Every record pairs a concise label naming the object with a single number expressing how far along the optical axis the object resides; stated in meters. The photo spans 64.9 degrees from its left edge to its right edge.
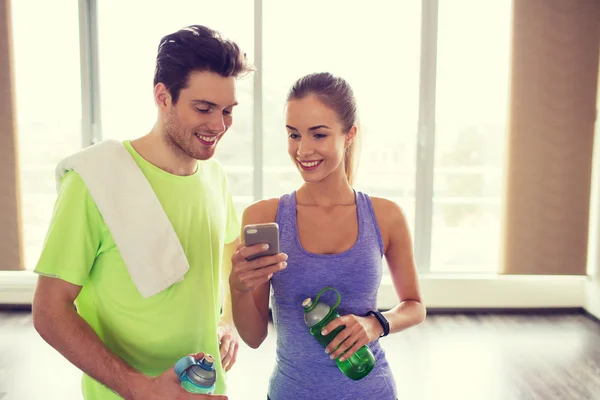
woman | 1.00
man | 0.88
